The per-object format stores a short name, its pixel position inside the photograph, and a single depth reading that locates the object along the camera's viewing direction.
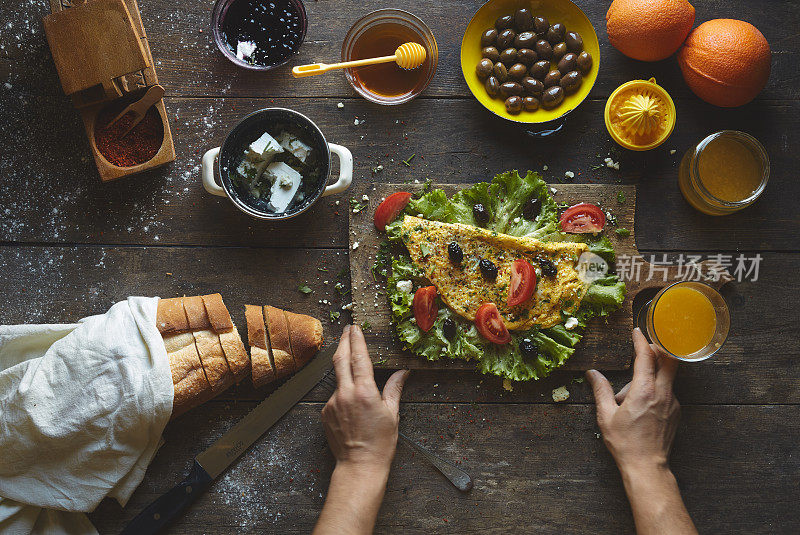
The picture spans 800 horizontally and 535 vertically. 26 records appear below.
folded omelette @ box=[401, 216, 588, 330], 1.10
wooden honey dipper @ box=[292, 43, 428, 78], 1.08
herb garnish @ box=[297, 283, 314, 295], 1.12
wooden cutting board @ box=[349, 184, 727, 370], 1.11
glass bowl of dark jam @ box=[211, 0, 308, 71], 1.10
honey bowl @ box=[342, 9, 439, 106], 1.11
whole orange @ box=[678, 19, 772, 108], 1.08
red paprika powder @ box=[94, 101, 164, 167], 1.10
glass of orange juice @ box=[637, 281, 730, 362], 1.08
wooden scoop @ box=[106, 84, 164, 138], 1.08
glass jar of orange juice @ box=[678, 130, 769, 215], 1.10
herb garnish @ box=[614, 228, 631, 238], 1.11
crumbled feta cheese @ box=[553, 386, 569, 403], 1.11
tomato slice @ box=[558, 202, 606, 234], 1.10
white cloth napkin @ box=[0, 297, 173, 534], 1.06
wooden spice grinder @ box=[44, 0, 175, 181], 1.07
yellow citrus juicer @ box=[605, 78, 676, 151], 1.10
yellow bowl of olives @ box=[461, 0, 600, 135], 1.10
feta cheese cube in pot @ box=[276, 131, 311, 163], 1.10
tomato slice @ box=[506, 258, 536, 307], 1.08
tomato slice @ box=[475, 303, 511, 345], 1.09
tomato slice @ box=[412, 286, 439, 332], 1.09
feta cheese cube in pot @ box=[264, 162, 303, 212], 1.10
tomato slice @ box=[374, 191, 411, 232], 1.10
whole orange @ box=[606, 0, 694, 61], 1.07
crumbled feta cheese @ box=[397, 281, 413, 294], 1.10
